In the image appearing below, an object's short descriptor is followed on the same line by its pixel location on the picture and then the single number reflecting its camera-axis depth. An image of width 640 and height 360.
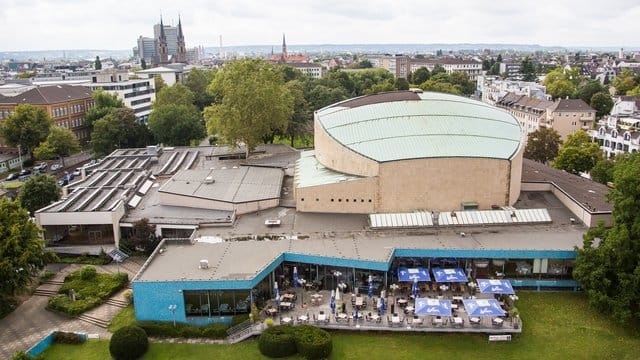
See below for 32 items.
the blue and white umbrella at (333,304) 32.97
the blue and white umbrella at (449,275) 34.38
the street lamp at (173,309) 32.09
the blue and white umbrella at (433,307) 31.05
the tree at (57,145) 72.19
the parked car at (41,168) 73.09
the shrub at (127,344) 29.02
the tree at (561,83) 121.97
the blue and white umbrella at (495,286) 32.91
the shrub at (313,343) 28.91
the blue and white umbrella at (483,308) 30.69
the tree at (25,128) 75.06
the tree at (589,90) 112.81
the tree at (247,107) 61.22
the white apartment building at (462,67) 194.62
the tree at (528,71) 166.00
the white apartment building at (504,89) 110.81
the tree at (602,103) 102.19
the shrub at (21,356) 26.95
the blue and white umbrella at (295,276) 35.72
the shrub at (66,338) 31.62
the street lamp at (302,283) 35.33
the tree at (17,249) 32.84
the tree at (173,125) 79.01
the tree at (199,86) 115.75
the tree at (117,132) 77.12
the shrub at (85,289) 35.00
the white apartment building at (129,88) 100.50
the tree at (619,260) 30.59
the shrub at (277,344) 29.28
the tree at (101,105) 87.44
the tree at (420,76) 148.25
